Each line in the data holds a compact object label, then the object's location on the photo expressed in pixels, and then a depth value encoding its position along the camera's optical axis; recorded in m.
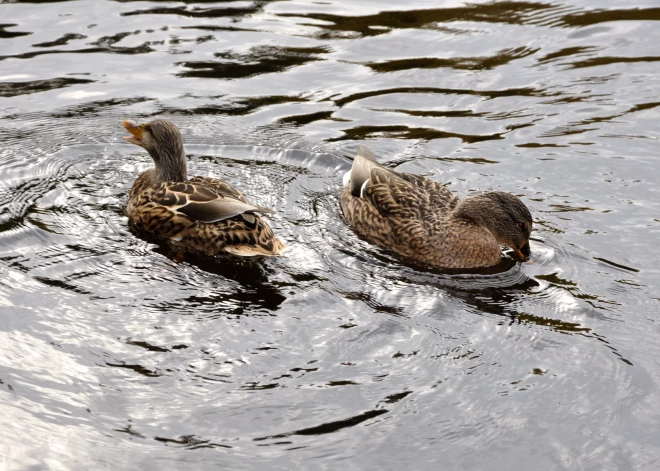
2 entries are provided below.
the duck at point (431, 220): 8.04
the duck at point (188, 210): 7.72
